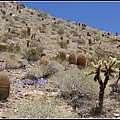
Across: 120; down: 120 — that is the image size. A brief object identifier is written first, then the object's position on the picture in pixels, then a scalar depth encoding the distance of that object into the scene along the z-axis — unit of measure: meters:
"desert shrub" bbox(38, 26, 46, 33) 26.86
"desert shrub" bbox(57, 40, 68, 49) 22.36
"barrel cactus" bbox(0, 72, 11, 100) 8.16
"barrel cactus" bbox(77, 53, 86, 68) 13.51
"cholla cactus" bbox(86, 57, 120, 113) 7.38
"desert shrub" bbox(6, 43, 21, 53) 16.62
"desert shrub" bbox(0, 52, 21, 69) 12.74
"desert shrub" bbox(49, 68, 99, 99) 8.54
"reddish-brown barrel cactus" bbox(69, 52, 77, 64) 13.99
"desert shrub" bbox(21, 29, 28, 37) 22.87
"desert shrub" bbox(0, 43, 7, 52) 16.76
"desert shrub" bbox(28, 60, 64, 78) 11.20
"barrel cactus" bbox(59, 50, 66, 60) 15.46
